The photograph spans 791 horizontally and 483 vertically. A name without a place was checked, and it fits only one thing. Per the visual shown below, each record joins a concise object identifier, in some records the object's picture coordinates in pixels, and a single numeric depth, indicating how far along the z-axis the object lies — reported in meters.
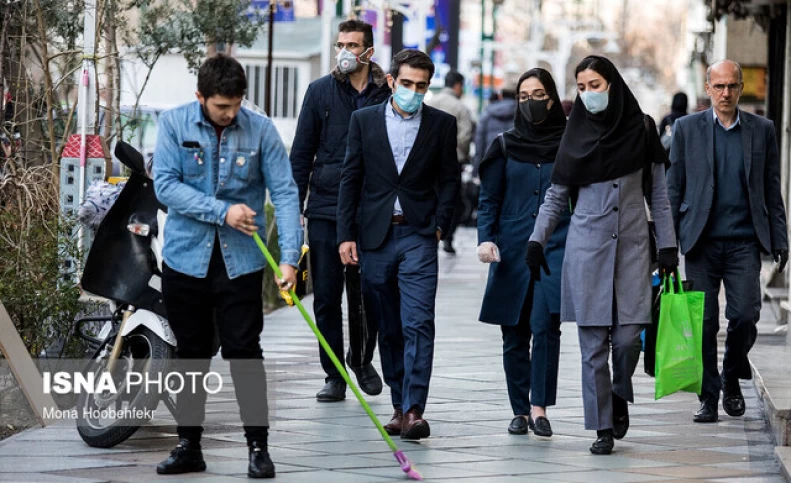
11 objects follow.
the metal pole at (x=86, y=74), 19.59
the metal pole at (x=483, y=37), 85.25
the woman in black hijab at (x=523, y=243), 17.20
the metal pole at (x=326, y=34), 40.25
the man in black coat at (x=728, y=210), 18.48
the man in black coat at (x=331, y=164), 19.30
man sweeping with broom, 14.18
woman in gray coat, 16.09
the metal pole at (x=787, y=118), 34.94
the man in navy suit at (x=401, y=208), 16.97
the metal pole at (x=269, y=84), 32.19
